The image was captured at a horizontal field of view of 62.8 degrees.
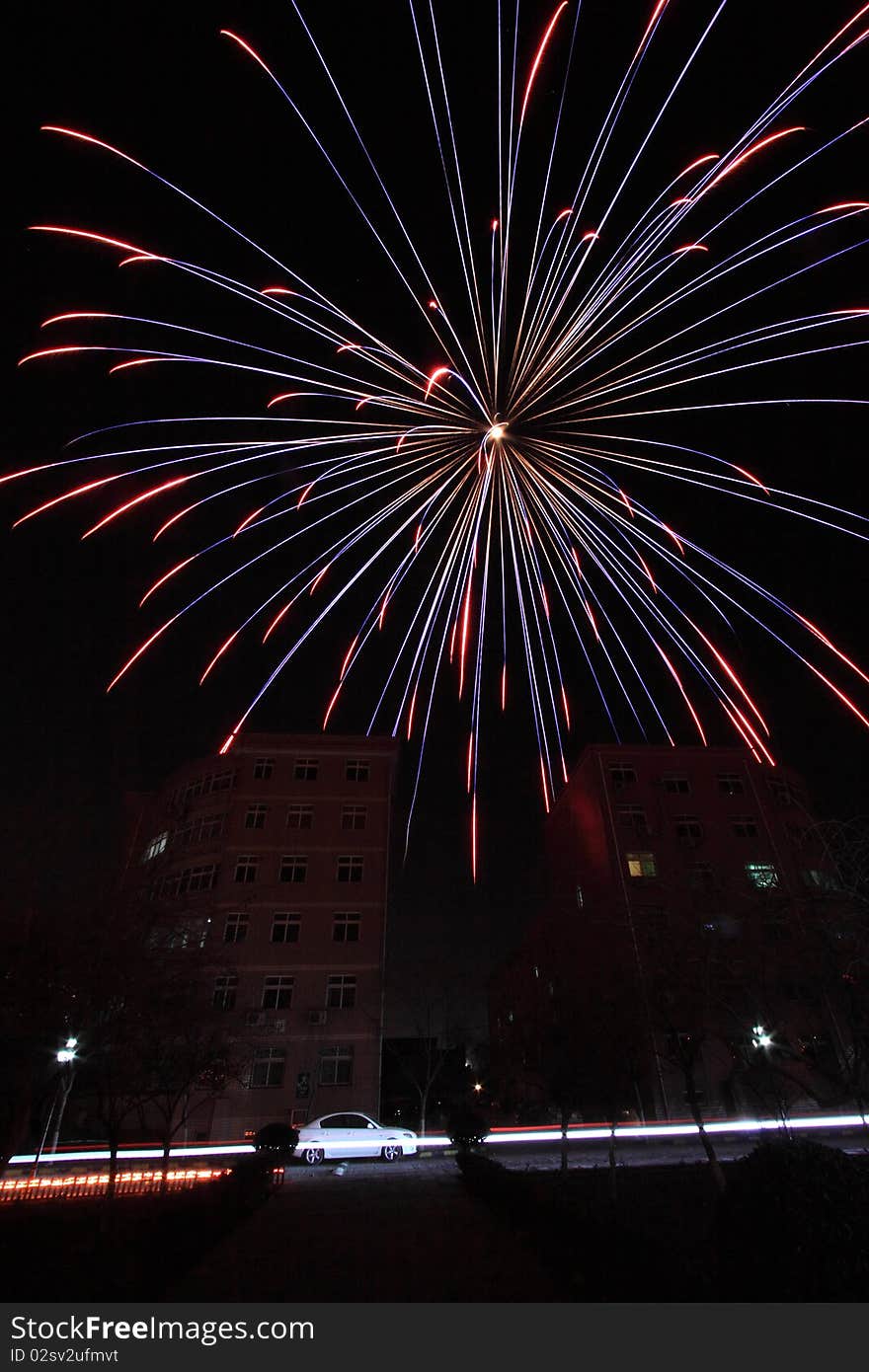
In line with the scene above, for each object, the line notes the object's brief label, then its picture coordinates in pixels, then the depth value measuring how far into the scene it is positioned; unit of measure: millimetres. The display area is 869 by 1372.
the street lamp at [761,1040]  10097
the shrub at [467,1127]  23141
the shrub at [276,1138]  20664
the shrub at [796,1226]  4434
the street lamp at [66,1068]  11258
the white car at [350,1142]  22641
